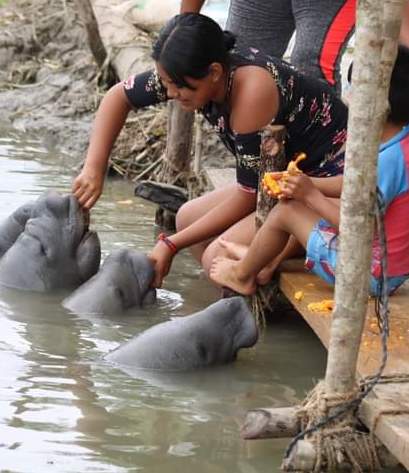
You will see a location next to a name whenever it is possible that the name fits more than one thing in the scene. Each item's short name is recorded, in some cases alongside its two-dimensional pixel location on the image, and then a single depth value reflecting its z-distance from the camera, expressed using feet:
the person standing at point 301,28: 32.82
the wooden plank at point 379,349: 20.17
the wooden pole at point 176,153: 41.56
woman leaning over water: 28.56
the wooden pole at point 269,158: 28.49
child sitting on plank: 25.66
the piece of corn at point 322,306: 26.34
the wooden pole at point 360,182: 19.65
